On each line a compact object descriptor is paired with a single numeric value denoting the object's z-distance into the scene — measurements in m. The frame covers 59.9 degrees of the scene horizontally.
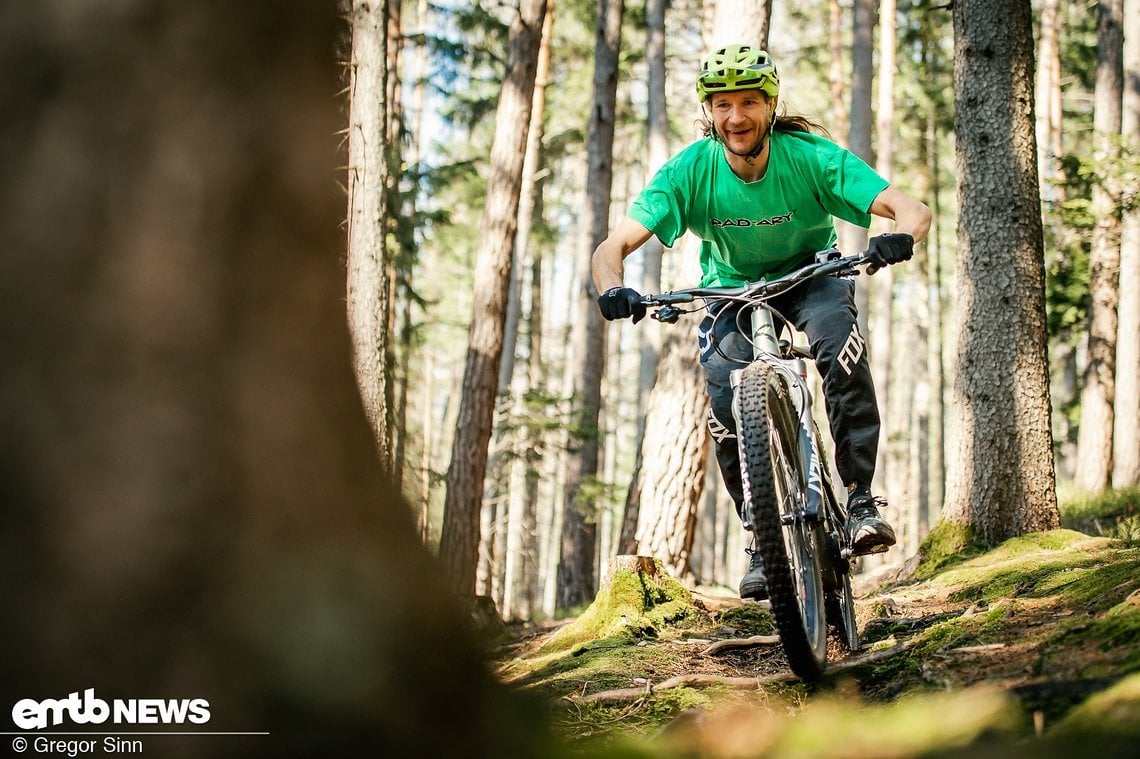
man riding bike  4.39
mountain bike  3.71
